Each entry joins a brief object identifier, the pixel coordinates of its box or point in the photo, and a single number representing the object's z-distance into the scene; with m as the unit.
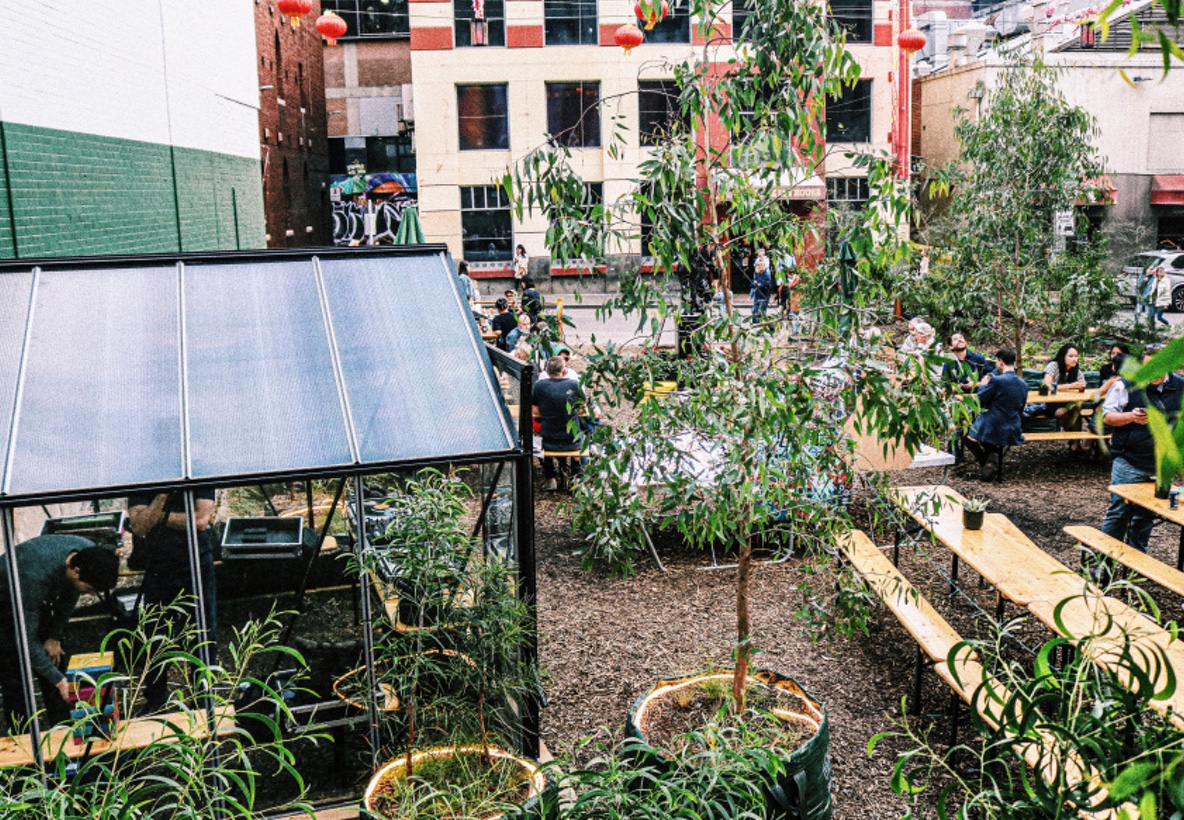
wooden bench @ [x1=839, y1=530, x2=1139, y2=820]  6.19
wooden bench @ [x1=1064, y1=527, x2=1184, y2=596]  7.50
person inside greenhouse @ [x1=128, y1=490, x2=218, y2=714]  5.64
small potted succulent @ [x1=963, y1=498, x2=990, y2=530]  8.60
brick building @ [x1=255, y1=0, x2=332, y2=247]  29.28
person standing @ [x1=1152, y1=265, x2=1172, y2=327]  24.03
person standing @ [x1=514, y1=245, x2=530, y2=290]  30.38
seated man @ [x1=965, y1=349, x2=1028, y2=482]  12.52
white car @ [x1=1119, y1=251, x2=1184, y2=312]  27.58
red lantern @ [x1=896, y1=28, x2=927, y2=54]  20.41
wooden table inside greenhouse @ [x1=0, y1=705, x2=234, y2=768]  5.38
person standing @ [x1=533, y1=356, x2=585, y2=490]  12.52
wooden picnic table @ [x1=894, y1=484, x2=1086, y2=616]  7.21
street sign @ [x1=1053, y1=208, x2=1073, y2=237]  15.19
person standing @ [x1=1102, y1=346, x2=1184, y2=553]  9.20
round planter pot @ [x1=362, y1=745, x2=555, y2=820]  5.08
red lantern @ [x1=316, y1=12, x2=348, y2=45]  19.80
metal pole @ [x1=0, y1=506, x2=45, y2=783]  5.04
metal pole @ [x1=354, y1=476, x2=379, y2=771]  5.55
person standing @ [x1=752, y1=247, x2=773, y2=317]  20.14
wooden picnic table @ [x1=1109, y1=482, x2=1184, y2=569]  8.63
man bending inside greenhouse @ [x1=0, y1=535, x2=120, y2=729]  5.41
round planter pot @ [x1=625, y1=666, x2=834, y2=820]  5.46
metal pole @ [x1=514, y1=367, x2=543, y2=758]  5.74
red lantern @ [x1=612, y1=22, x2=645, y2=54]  19.98
